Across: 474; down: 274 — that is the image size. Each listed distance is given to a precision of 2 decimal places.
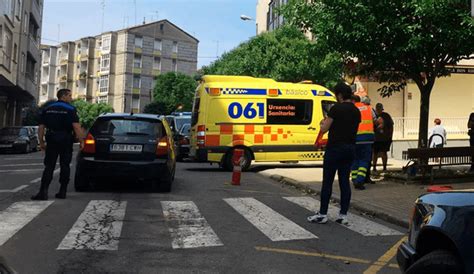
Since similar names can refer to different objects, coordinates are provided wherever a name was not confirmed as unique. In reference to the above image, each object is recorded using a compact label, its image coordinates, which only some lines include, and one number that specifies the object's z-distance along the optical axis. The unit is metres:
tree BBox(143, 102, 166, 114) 66.81
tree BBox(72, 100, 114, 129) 77.00
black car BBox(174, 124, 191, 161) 19.56
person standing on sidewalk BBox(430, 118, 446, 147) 15.93
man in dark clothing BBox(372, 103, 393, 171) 11.65
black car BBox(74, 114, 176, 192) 9.02
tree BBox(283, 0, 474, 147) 10.26
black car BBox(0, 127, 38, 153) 26.48
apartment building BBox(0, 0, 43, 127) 27.95
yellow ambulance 14.74
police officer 8.16
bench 10.53
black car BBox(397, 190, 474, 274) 2.85
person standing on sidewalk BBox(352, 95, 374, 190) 10.05
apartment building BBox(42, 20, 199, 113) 80.06
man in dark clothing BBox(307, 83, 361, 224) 6.74
